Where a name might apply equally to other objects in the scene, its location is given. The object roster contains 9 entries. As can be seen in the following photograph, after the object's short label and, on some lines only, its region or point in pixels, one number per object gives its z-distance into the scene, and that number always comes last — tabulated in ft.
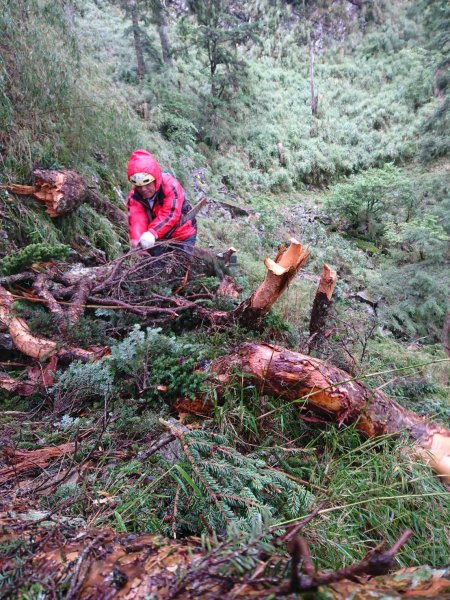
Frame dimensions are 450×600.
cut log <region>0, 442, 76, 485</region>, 5.98
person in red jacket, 13.12
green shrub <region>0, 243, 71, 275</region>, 10.64
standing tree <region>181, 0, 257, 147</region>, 44.86
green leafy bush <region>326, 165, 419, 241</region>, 36.94
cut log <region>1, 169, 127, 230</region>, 14.56
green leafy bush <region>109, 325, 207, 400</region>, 7.90
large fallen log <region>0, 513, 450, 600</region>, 2.41
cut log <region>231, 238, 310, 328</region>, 8.91
